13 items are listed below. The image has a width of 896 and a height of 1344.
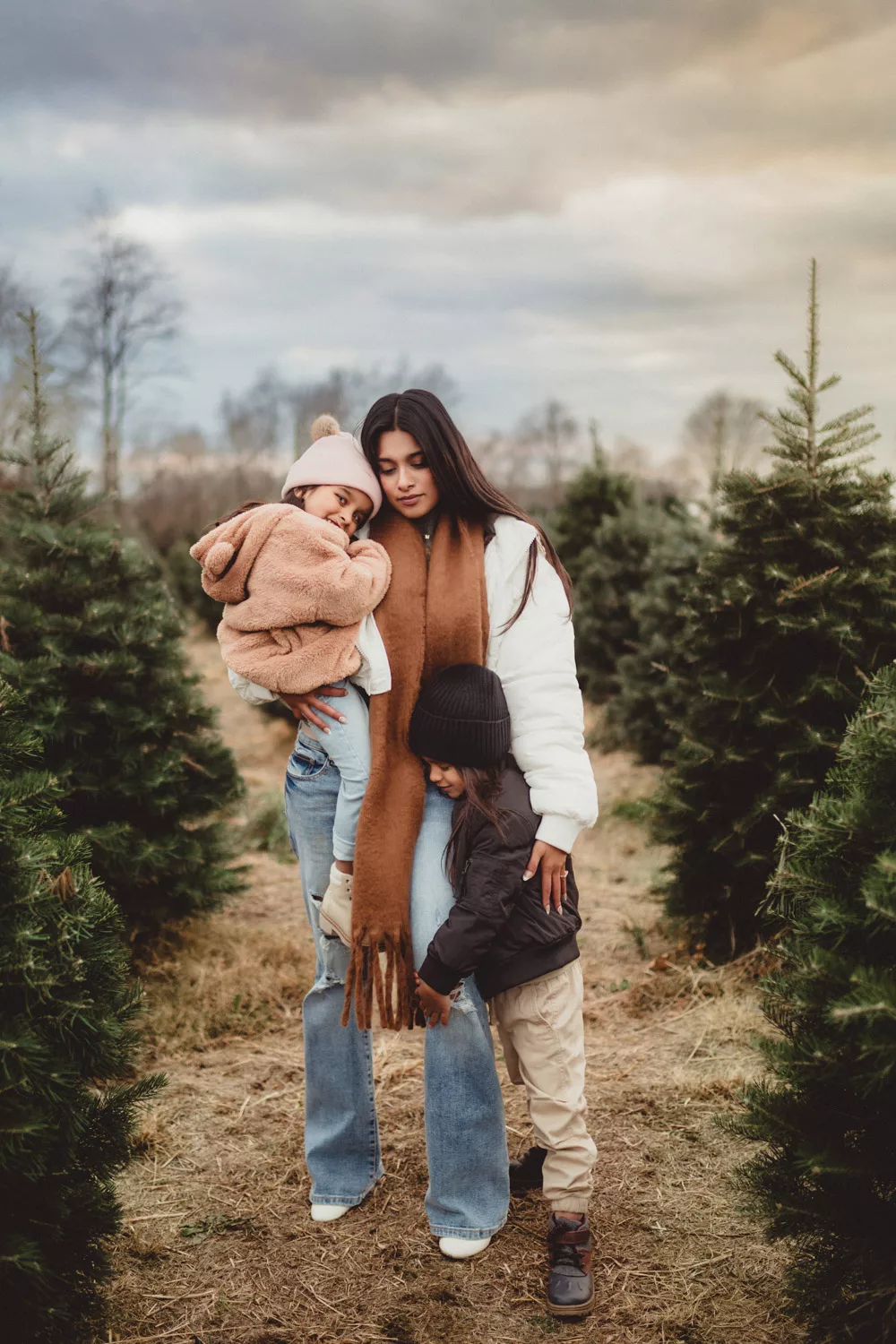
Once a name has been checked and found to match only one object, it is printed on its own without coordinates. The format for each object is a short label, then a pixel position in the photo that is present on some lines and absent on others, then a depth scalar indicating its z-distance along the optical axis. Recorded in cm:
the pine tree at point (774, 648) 425
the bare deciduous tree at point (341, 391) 3719
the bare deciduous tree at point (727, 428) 3285
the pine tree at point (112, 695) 426
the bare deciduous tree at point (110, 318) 2377
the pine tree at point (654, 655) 777
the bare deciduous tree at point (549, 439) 5041
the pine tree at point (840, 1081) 198
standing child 254
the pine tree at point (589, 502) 1048
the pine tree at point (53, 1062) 203
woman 264
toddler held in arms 265
